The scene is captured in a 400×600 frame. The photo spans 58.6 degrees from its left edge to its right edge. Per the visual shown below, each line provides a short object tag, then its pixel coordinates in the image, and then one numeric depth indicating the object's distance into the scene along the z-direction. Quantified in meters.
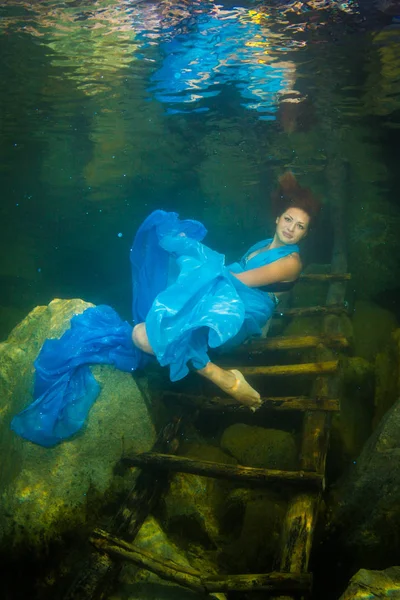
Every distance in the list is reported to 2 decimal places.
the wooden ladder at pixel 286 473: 3.10
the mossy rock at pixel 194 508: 4.22
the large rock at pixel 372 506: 3.44
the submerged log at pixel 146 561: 3.21
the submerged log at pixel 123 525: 3.33
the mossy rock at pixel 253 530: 3.84
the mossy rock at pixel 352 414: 5.04
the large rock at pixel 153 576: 3.65
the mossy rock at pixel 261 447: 4.64
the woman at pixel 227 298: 4.15
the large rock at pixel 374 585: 2.53
